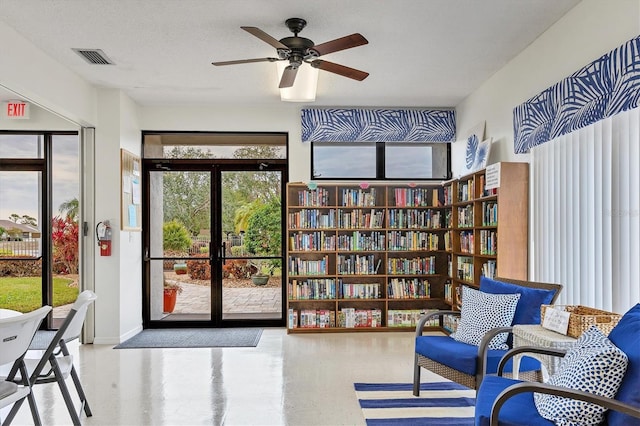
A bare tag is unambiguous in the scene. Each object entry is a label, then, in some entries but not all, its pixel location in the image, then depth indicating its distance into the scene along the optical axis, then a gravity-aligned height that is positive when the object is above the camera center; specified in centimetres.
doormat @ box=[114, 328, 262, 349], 525 -138
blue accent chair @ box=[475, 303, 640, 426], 186 -73
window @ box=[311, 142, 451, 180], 630 +79
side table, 263 -70
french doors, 623 -30
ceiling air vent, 427 +154
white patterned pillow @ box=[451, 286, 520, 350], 331 -70
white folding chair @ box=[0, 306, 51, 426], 223 -63
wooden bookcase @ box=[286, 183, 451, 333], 597 -45
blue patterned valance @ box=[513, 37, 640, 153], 278 +83
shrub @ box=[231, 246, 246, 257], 627 -39
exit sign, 598 +143
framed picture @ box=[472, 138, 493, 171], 495 +70
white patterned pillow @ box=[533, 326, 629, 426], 193 -67
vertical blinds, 294 +4
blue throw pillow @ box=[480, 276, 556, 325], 327 -58
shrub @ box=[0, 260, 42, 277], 621 -61
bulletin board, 542 +36
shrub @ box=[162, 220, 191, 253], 625 -21
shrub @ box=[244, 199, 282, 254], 630 -11
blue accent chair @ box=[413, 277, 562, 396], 309 -91
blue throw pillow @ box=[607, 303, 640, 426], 187 -62
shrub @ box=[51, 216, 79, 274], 621 -28
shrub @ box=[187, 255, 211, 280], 625 -64
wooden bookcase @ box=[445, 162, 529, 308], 425 -7
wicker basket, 260 -57
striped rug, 318 -135
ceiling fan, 332 +127
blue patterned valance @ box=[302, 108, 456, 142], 613 +124
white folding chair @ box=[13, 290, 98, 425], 274 -88
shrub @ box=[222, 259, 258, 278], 627 -63
